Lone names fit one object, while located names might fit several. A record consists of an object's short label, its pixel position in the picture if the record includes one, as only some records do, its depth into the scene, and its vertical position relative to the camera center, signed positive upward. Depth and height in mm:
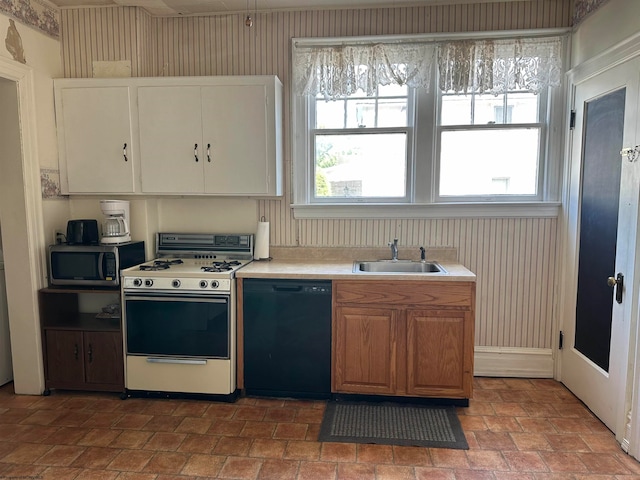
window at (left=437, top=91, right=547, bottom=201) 3150 +410
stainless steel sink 3111 -490
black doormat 2393 -1347
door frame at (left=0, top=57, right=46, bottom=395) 2846 -374
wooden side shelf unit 2904 -1050
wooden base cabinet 2656 -875
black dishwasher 2762 -897
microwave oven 2855 -433
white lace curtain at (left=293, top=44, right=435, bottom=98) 3059 +966
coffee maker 2969 -161
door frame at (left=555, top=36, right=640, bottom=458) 2236 -405
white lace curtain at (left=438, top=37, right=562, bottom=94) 2979 +955
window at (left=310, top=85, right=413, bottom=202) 3234 +421
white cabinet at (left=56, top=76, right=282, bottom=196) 2967 +477
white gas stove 2762 -859
